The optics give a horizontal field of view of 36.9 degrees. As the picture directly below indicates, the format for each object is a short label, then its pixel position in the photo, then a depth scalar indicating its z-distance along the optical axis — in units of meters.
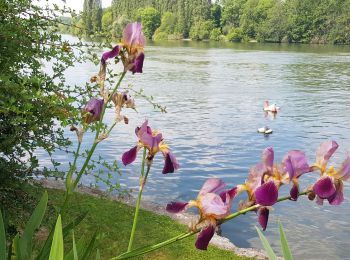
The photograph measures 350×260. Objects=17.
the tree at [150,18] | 111.41
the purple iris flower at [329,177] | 1.30
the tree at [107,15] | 112.17
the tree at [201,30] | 101.75
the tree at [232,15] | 105.55
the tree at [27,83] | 3.39
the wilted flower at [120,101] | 1.63
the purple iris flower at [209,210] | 1.31
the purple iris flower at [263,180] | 1.29
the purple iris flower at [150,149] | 1.58
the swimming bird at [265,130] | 15.94
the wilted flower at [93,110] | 1.77
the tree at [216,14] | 110.29
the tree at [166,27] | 104.79
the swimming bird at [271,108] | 17.02
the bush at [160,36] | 103.97
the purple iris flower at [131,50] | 1.55
